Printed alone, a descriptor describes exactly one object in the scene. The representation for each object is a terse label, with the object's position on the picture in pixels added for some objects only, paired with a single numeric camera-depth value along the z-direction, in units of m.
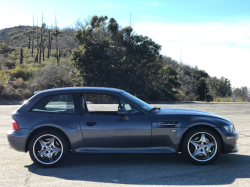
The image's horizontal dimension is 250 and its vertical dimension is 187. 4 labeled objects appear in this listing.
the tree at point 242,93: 37.26
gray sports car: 5.40
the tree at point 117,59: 27.34
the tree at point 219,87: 38.81
